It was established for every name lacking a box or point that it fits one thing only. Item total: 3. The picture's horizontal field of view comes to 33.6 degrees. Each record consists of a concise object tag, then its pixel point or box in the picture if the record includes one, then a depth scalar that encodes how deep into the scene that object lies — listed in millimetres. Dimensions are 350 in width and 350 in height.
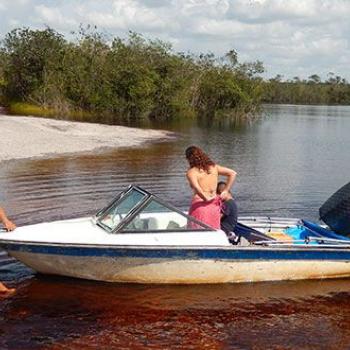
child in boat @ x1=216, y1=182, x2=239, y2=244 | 9762
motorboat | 8664
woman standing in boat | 9281
